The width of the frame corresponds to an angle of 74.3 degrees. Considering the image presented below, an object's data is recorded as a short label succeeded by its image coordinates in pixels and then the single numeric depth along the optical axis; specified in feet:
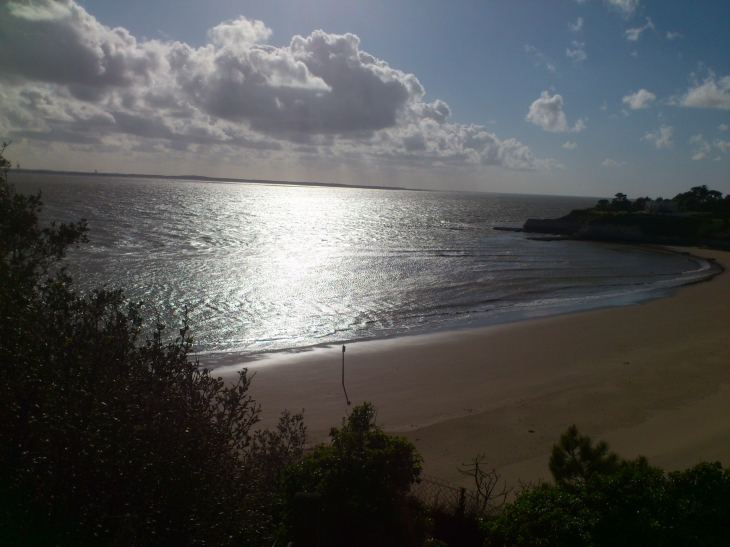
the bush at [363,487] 17.83
